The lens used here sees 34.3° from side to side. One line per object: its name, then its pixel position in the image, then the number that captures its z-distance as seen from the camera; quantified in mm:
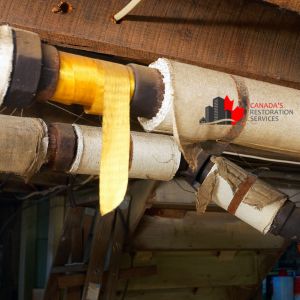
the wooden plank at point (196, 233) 2955
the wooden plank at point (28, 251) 4090
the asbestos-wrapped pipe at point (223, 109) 982
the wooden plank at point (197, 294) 3402
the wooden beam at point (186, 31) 1098
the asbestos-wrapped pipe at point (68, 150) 1188
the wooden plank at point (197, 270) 3314
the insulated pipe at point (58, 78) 837
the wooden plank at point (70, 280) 2873
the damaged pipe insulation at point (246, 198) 1592
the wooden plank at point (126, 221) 2580
